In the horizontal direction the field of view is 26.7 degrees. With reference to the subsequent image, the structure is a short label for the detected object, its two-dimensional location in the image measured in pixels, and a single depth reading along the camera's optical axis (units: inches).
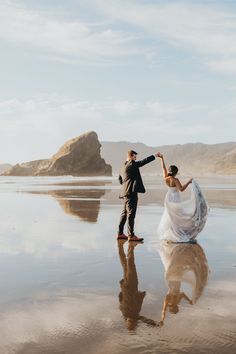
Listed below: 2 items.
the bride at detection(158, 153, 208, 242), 450.9
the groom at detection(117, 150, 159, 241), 478.6
